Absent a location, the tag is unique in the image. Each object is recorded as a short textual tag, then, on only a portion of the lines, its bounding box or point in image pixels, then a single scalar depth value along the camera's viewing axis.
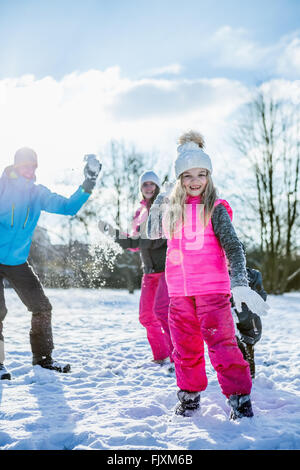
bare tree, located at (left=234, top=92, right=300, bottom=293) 18.66
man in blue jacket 3.30
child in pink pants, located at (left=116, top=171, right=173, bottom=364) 3.66
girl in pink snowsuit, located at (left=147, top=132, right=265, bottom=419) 2.13
